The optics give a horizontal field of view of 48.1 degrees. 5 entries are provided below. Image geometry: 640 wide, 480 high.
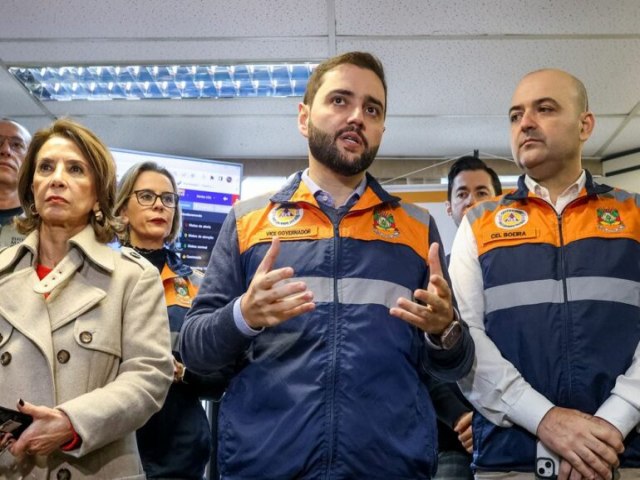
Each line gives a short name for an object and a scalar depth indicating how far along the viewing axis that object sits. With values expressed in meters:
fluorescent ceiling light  4.12
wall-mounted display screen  4.67
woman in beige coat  1.65
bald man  1.82
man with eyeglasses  2.78
